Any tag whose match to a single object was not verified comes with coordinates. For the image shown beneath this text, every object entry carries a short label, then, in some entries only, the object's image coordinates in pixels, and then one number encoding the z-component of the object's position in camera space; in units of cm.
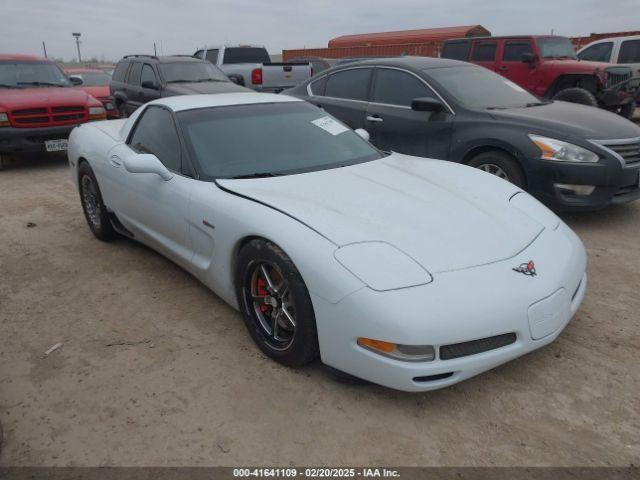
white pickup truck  1184
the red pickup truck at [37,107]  770
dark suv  907
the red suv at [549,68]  1003
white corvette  230
